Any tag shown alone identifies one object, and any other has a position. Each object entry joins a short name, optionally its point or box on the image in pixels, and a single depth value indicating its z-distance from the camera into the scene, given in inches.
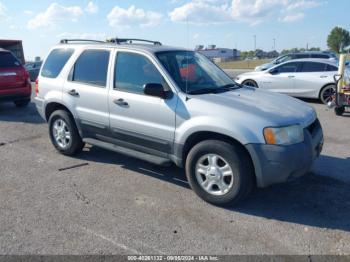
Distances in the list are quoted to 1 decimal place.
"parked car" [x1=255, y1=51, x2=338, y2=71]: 724.0
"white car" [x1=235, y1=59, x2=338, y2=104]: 442.9
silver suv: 155.5
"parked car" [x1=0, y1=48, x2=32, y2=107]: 398.6
